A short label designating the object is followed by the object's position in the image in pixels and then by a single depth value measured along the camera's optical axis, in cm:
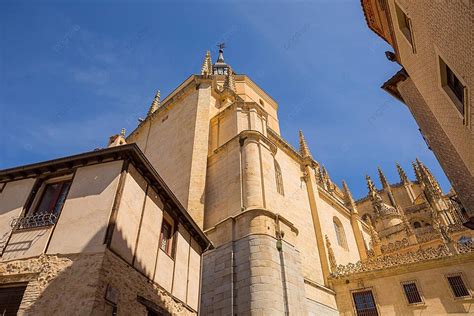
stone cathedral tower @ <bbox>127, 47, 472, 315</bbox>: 1056
